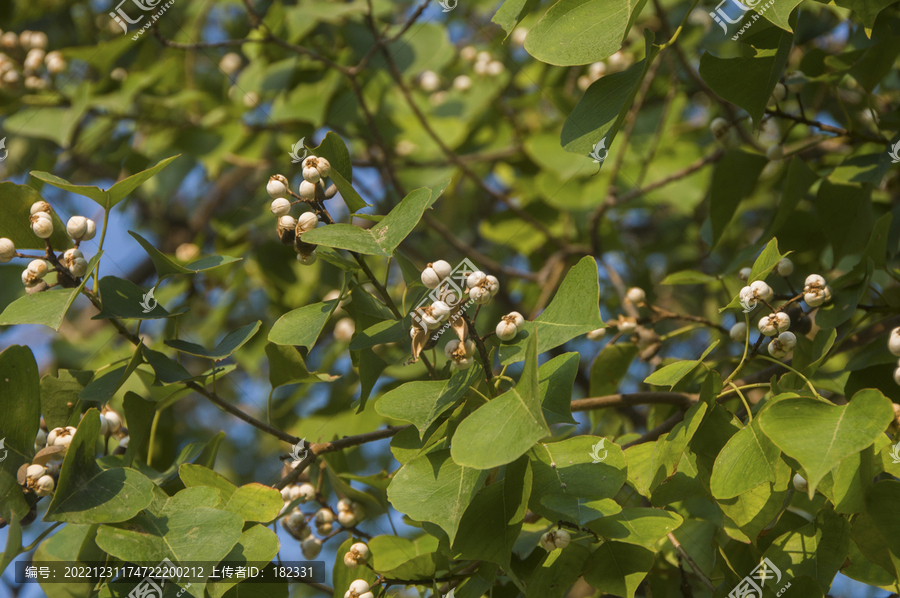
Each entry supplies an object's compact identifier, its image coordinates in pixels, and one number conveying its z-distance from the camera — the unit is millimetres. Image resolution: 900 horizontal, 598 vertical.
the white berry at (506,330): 1410
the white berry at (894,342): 1434
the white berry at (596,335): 1553
